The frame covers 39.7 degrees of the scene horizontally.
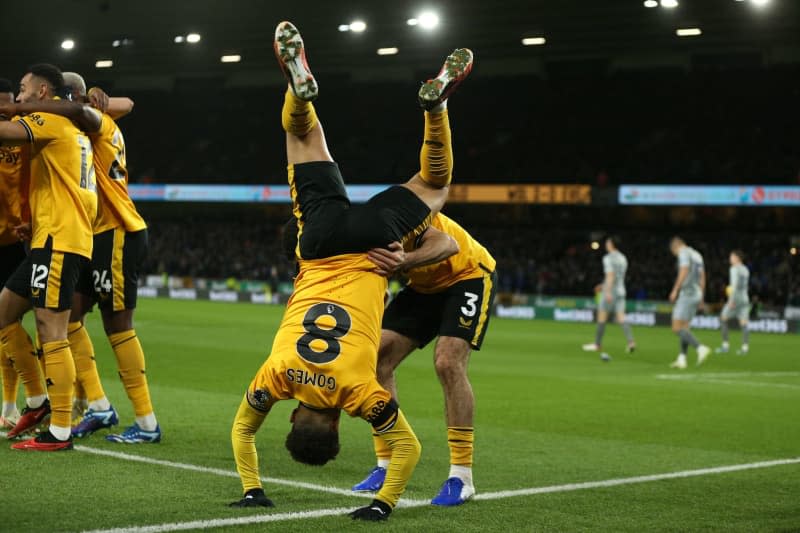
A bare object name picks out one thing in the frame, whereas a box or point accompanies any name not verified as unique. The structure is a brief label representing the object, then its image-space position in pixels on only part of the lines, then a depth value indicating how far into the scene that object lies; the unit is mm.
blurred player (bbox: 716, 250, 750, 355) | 21300
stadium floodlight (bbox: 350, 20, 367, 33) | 34328
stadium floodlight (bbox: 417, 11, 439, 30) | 31922
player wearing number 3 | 6266
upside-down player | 5305
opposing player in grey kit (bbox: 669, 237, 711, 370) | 17453
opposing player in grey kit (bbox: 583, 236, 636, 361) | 19750
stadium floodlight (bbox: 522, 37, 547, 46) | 37719
